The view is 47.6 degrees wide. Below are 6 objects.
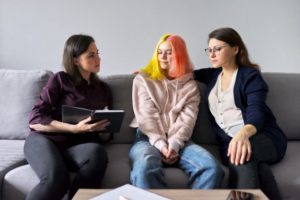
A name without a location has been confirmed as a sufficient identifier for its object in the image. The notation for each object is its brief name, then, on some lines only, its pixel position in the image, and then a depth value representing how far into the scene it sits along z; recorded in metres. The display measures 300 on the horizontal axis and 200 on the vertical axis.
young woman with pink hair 1.51
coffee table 1.13
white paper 1.10
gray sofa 1.96
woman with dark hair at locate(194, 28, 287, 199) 1.50
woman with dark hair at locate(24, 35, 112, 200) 1.46
